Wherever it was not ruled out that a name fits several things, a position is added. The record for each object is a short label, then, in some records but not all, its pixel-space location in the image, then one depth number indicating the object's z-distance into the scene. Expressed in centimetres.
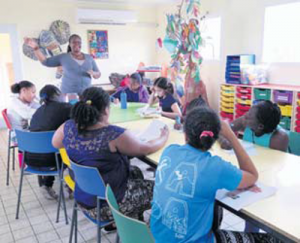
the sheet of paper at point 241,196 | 123
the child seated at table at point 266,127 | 192
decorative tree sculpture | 450
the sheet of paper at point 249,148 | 188
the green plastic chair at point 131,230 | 98
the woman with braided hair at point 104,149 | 170
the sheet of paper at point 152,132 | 218
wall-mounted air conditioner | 573
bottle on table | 357
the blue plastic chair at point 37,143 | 228
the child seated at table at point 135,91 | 402
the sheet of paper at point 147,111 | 308
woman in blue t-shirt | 113
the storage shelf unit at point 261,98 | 386
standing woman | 364
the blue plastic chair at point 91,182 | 158
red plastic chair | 317
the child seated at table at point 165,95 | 345
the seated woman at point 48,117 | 247
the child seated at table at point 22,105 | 323
